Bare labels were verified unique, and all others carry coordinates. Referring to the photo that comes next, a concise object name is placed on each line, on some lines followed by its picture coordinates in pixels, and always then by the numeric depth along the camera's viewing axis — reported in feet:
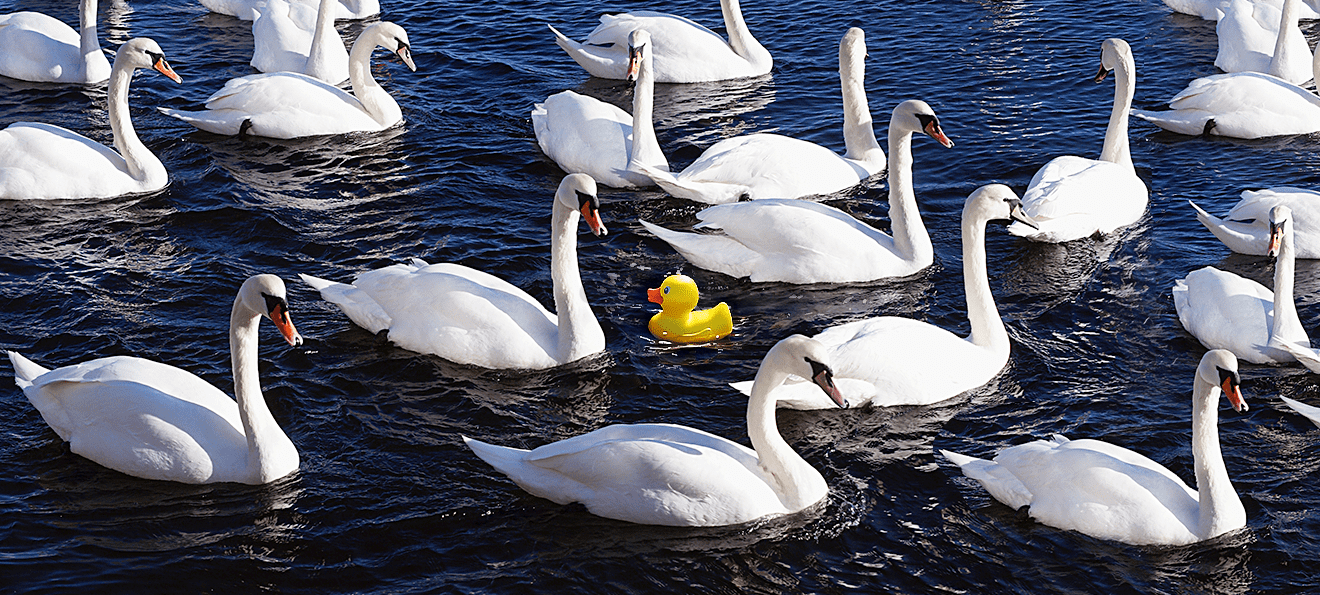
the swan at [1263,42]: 57.21
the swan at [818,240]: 42.45
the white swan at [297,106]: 53.62
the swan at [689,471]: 29.89
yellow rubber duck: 38.88
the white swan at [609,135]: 49.14
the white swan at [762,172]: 47.60
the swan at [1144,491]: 29.50
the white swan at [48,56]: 59.62
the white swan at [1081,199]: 44.73
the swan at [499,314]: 37.01
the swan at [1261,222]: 42.80
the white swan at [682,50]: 60.85
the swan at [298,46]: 59.62
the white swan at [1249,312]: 36.85
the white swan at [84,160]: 47.93
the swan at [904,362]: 34.91
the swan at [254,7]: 67.97
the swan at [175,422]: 31.30
